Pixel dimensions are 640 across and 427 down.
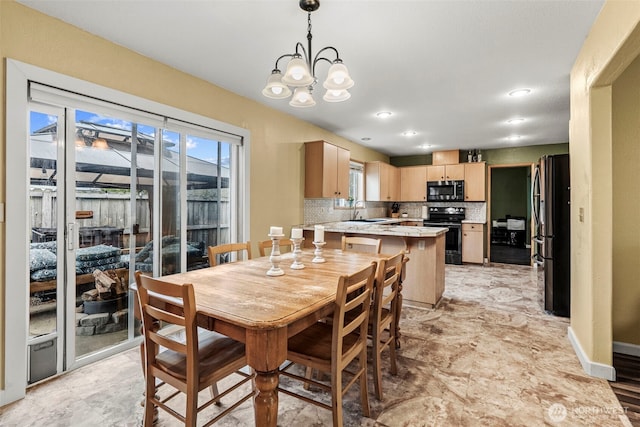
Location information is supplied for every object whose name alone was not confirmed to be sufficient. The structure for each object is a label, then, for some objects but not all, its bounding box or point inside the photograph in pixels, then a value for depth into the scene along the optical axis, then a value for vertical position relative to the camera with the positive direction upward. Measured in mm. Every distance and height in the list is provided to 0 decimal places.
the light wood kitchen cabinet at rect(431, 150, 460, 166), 6793 +1245
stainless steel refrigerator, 3295 -217
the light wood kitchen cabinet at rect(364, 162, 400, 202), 6426 +675
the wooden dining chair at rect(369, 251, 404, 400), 1873 -693
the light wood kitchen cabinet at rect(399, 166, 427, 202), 7023 +680
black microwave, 6590 +479
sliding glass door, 2146 -32
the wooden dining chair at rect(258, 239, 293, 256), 2724 -280
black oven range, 6387 -240
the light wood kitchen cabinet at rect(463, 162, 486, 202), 6422 +655
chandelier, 1814 +835
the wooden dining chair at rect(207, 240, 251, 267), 2346 -290
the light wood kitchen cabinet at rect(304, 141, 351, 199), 4461 +639
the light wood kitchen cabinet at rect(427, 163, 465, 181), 6622 +889
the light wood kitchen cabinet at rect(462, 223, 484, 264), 6285 -616
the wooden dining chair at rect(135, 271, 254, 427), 1310 -711
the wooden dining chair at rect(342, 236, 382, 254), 2947 -276
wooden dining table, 1221 -420
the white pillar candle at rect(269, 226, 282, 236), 1913 -117
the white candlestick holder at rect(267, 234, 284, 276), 1970 -302
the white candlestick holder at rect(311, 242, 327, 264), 2350 -329
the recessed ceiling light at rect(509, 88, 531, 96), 3314 +1317
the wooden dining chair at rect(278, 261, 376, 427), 1490 -727
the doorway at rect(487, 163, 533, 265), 8797 +113
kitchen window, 6156 +571
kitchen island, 3631 -503
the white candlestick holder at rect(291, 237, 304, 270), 2154 -320
